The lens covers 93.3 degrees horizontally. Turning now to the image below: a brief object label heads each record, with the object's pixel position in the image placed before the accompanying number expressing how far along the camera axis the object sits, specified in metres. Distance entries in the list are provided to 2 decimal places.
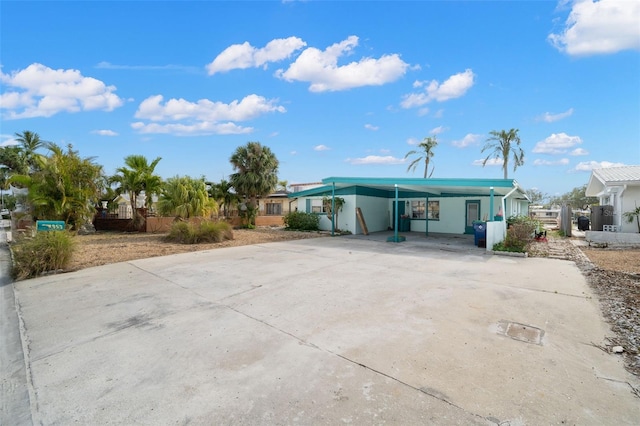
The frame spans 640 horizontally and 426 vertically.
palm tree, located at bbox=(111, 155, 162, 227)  16.75
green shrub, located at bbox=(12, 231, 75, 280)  7.12
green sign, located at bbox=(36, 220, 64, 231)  10.59
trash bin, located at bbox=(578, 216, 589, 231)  18.87
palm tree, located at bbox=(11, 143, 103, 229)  12.80
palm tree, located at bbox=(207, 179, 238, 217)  20.44
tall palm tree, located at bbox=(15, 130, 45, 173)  34.54
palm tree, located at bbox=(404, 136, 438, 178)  27.94
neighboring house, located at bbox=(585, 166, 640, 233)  13.02
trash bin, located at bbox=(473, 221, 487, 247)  11.94
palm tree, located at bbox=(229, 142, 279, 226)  19.88
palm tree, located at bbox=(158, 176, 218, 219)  14.51
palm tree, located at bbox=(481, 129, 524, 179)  25.19
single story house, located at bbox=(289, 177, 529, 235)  15.91
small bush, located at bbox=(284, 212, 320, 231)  18.05
